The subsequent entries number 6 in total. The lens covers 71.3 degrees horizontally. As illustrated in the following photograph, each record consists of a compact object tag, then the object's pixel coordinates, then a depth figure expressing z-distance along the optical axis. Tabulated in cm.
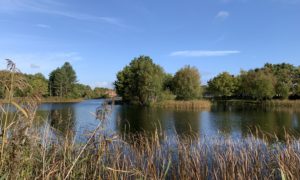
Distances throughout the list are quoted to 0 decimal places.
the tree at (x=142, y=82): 3776
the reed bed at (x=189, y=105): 3117
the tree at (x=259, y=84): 4029
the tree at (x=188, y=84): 3706
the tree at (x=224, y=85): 4802
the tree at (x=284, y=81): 4041
